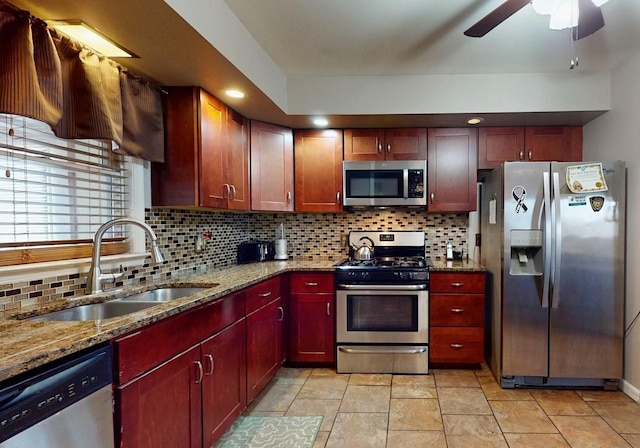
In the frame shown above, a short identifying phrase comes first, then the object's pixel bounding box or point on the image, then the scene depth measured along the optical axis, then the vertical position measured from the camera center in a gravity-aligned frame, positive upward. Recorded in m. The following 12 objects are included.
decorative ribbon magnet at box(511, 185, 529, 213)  2.59 +0.16
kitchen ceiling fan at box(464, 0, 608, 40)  1.56 +0.90
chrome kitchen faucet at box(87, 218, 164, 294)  1.76 -0.21
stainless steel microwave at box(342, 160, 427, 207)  3.19 +0.30
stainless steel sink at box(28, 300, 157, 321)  1.57 -0.44
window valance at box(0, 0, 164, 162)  1.34 +0.57
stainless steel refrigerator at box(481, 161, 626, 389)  2.52 -0.39
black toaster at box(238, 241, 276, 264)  3.37 -0.32
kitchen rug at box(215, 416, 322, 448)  2.02 -1.25
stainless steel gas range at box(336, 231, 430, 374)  2.92 -0.81
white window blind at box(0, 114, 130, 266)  1.53 +0.12
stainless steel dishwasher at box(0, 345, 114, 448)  0.92 -0.52
